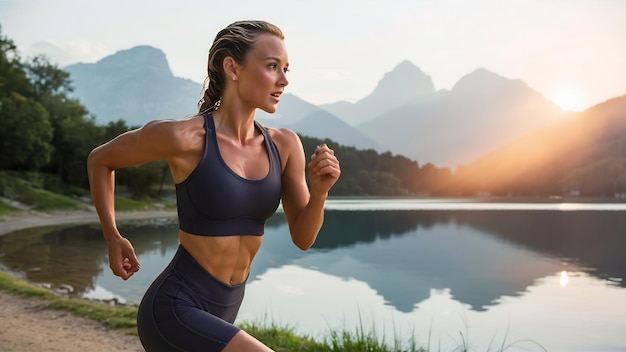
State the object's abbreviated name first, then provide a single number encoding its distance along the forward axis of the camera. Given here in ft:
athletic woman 8.40
